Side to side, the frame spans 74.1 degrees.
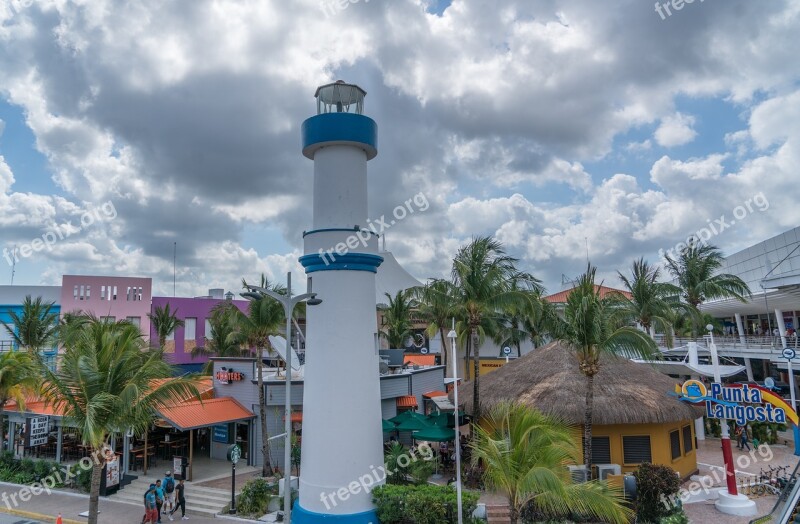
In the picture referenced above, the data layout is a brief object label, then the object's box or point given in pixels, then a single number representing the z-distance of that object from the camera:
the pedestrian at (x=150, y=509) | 17.50
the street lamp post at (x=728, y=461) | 16.83
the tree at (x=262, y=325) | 22.05
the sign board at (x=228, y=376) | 26.05
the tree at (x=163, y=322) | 44.88
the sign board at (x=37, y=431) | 24.55
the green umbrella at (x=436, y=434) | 20.58
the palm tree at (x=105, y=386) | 13.69
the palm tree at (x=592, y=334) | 16.05
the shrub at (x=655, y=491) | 15.85
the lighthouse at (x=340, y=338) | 15.21
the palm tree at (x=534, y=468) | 10.76
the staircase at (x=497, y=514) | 16.41
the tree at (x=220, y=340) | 23.37
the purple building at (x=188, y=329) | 54.16
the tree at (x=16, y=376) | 21.78
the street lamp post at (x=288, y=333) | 12.89
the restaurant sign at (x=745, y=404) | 16.61
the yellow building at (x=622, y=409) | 19.16
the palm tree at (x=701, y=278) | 33.31
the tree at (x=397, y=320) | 45.06
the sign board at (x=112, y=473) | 21.34
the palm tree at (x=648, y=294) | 31.09
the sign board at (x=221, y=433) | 25.66
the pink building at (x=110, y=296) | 50.91
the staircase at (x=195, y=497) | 19.35
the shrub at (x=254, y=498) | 18.62
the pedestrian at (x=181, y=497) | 18.64
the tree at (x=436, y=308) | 23.05
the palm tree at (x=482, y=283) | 20.88
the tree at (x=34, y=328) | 27.33
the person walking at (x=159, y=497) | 17.97
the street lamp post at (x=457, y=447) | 13.83
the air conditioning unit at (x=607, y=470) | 18.95
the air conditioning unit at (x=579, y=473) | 17.20
